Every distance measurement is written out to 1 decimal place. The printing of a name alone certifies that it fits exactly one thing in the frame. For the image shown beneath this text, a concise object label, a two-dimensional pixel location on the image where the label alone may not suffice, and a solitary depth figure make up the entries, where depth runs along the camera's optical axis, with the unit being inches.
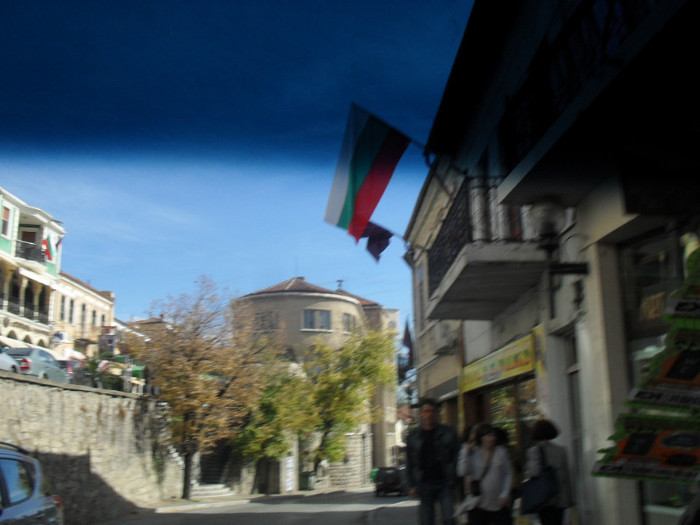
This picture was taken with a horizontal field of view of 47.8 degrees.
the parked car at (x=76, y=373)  997.8
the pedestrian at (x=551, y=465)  299.4
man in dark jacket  330.3
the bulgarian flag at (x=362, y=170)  379.2
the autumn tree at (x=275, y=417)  1302.9
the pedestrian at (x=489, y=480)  303.1
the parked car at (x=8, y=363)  782.7
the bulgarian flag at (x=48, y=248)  1772.6
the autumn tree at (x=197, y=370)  1053.9
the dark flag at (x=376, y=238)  631.2
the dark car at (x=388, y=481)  1342.3
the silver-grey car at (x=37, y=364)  889.0
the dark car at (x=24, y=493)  250.2
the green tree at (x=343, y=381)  1649.9
